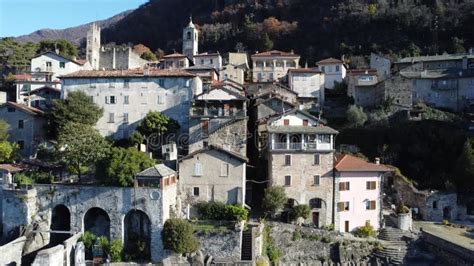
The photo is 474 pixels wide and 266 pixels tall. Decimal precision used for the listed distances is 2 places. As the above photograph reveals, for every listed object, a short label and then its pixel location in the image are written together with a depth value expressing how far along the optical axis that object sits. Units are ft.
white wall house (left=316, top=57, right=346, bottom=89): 215.31
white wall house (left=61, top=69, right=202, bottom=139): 154.61
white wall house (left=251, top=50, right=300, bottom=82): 224.74
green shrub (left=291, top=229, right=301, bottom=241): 126.62
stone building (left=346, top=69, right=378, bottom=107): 197.98
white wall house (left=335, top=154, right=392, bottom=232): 135.03
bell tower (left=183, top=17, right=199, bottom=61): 264.72
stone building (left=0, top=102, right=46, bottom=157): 153.69
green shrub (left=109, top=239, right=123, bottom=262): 117.39
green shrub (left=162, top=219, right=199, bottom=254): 115.75
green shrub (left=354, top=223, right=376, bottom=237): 134.21
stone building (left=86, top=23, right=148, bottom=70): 227.20
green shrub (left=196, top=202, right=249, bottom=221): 123.95
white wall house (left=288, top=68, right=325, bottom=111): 198.80
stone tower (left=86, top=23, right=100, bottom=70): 233.35
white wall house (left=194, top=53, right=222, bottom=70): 230.48
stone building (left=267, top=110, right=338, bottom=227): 133.08
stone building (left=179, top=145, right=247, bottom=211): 128.16
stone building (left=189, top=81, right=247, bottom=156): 143.64
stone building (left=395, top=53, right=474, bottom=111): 196.44
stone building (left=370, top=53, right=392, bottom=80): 221.87
